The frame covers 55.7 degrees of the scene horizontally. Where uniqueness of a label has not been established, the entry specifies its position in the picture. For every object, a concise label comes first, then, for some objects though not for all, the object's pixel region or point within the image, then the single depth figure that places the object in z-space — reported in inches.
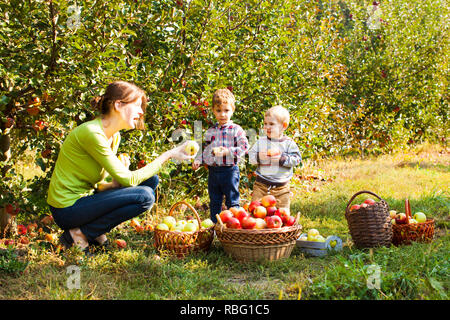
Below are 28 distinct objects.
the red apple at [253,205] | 136.8
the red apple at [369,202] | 133.9
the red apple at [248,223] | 125.8
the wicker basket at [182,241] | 127.6
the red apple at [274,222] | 126.1
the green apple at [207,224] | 140.2
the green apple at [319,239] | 134.0
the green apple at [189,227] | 132.8
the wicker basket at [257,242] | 121.5
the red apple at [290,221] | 130.0
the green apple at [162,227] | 133.3
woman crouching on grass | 121.6
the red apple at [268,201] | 138.8
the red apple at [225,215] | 132.0
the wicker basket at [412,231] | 134.7
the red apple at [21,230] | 138.8
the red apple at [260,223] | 126.8
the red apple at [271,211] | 134.6
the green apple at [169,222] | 137.4
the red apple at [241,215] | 130.5
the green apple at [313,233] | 136.9
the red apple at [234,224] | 127.0
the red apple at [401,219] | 139.3
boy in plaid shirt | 158.1
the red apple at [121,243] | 133.3
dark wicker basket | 129.3
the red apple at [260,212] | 132.3
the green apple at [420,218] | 141.5
